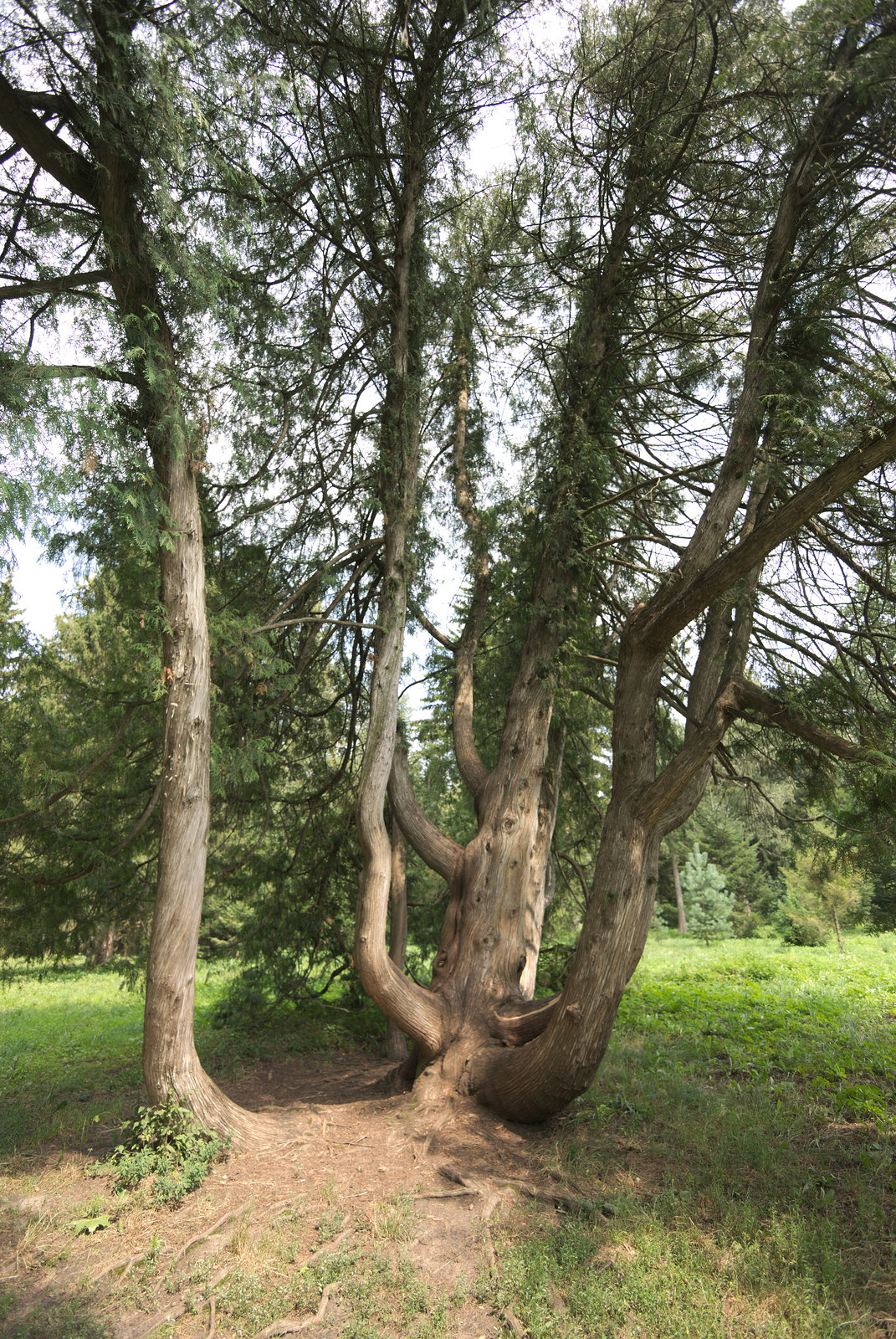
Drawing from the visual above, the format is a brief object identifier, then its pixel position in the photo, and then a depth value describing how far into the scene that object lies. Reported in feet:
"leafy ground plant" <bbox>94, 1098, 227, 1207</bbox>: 15.72
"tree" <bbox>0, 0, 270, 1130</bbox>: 15.67
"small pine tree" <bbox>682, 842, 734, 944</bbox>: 85.20
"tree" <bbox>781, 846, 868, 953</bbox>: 53.69
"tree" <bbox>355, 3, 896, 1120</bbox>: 17.66
